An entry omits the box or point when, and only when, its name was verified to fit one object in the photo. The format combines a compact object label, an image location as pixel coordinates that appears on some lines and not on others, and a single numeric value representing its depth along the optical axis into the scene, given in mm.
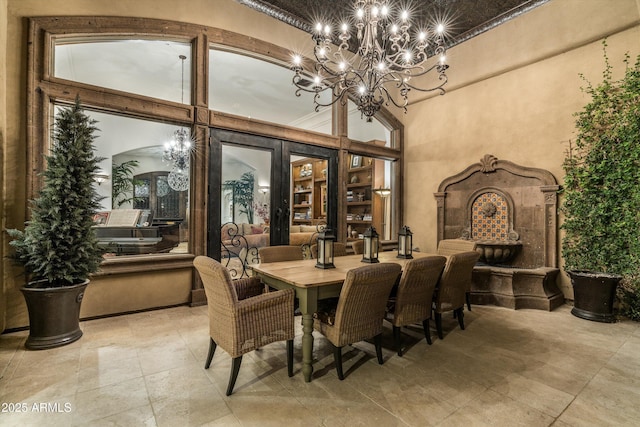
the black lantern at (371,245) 3016
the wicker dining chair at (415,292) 2479
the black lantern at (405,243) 3408
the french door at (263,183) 4098
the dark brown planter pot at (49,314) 2645
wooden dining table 2154
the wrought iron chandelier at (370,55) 2834
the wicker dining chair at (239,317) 2006
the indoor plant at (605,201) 3502
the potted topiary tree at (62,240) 2670
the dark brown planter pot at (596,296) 3451
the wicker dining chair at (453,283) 2846
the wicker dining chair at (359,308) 2078
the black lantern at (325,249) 2713
